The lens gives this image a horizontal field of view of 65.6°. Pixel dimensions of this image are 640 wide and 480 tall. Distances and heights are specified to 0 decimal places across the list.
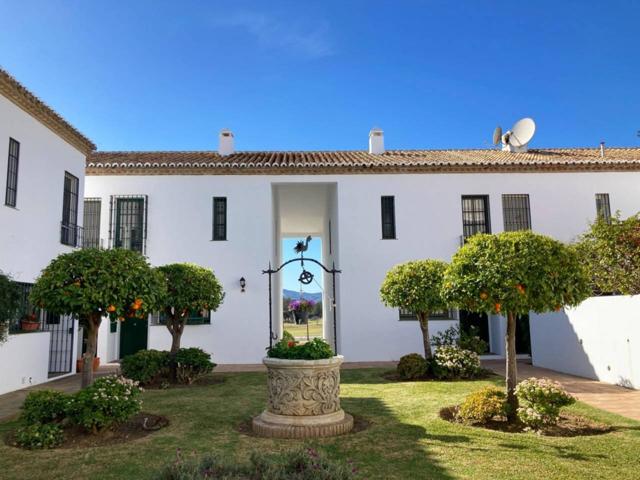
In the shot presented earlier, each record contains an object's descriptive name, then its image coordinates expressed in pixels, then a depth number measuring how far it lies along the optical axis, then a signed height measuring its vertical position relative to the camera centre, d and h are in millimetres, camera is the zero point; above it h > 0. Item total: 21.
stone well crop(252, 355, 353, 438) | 6992 -1310
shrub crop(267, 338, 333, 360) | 7375 -633
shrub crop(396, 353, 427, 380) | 11977 -1467
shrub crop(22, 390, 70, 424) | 6637 -1287
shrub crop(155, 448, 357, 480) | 3727 -1242
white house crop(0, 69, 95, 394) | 10402 +2445
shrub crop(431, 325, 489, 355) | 14133 -975
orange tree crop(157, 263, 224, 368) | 11446 +371
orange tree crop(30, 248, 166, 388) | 6875 +315
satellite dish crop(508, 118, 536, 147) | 19188 +6712
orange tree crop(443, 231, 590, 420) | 6930 +390
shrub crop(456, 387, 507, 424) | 7293 -1486
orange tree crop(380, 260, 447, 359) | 12164 +450
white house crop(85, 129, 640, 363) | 16125 +3094
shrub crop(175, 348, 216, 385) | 11773 -1328
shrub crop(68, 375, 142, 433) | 6613 -1282
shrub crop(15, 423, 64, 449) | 6320 -1588
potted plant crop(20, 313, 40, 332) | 11305 -234
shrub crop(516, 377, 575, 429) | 6820 -1343
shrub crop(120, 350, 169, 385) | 11242 -1284
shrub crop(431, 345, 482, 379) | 11961 -1408
